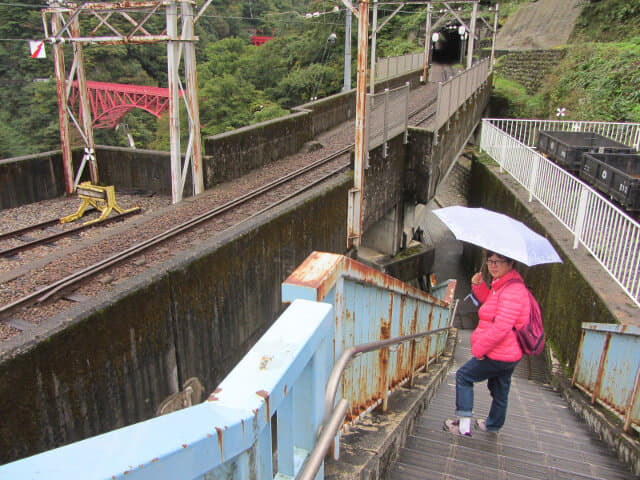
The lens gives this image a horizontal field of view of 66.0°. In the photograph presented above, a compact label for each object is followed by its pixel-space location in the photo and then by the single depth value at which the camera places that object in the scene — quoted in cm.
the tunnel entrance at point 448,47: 4716
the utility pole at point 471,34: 2293
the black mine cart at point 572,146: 1315
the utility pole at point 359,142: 843
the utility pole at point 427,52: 2670
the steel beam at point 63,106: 1282
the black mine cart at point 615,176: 994
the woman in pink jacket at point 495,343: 375
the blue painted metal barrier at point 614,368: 437
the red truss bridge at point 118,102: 3165
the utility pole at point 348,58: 1936
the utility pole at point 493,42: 2746
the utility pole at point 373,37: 1641
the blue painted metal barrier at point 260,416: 100
